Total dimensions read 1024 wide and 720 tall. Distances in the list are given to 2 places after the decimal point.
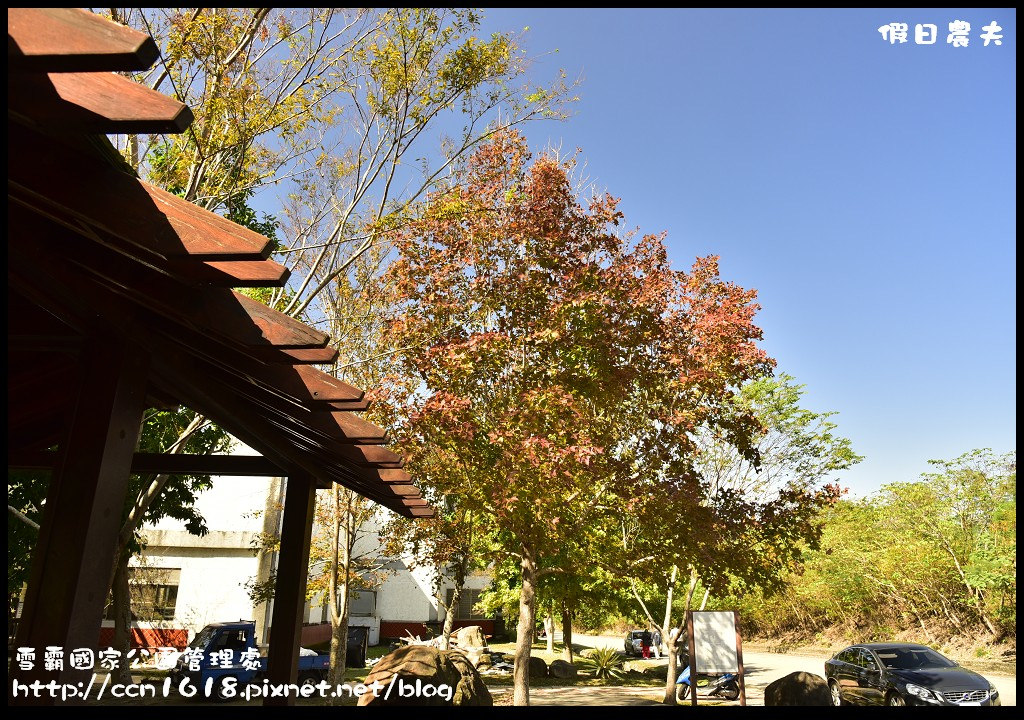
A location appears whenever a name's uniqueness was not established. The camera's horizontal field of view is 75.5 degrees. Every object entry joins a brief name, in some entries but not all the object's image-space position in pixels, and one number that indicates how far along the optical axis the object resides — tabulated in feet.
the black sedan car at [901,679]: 37.68
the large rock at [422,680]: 23.32
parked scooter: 58.29
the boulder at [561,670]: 70.59
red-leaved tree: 34.94
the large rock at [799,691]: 41.65
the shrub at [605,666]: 73.77
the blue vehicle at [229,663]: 47.39
